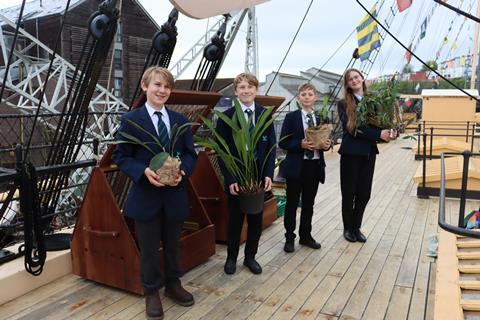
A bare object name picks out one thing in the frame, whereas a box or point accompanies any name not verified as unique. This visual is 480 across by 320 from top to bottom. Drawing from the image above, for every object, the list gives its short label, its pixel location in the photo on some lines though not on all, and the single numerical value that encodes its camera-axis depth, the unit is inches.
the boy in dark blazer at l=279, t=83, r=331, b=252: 130.3
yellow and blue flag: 411.2
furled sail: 124.1
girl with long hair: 134.6
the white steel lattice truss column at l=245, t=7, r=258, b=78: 736.7
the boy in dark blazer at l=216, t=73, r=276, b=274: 114.7
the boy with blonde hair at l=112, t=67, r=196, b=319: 91.9
